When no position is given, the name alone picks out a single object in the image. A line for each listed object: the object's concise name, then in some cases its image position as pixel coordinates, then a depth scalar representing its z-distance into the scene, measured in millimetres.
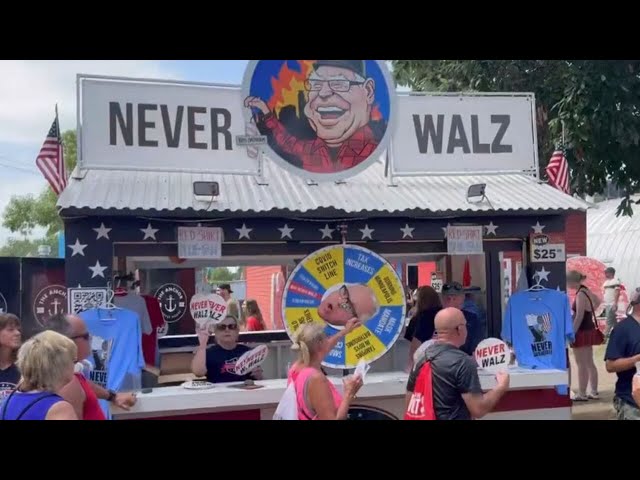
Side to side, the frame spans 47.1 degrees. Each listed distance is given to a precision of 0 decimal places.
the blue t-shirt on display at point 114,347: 6059
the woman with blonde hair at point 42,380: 3053
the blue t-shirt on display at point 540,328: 7137
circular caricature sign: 6777
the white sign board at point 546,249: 7462
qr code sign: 6152
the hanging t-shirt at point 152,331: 8344
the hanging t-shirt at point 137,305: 7281
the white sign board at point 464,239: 7105
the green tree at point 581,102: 9633
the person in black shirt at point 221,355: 6043
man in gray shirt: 3801
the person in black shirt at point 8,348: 4581
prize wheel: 6586
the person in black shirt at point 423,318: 6855
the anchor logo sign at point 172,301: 11305
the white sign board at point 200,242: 6531
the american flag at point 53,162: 6980
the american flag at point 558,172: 8539
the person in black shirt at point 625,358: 5383
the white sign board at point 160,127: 6734
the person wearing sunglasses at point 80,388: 3568
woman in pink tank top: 3865
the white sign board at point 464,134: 7602
